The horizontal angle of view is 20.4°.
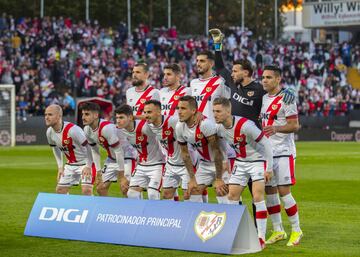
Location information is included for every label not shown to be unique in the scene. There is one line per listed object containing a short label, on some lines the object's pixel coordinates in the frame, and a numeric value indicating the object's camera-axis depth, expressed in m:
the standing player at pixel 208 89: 15.15
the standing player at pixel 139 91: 15.94
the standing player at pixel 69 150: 15.96
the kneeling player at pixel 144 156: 15.01
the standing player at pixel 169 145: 14.34
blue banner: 12.41
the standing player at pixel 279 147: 13.64
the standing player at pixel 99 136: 15.64
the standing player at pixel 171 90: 15.24
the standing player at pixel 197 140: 13.37
